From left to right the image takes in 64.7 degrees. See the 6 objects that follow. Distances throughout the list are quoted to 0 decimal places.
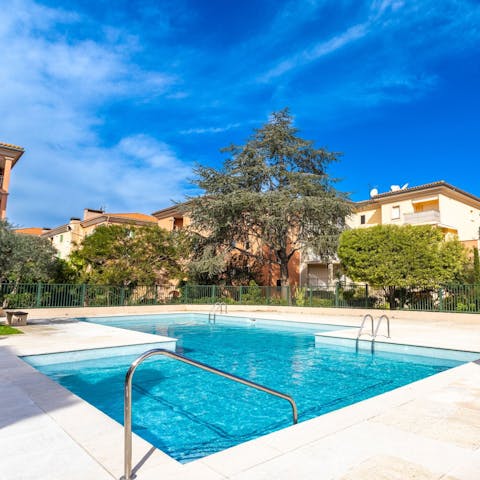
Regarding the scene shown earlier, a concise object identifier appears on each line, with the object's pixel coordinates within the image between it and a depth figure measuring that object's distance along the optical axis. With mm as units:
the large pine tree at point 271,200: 24344
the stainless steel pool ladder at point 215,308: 20356
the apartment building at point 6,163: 22875
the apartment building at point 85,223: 33250
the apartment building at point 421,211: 29541
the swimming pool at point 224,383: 5242
